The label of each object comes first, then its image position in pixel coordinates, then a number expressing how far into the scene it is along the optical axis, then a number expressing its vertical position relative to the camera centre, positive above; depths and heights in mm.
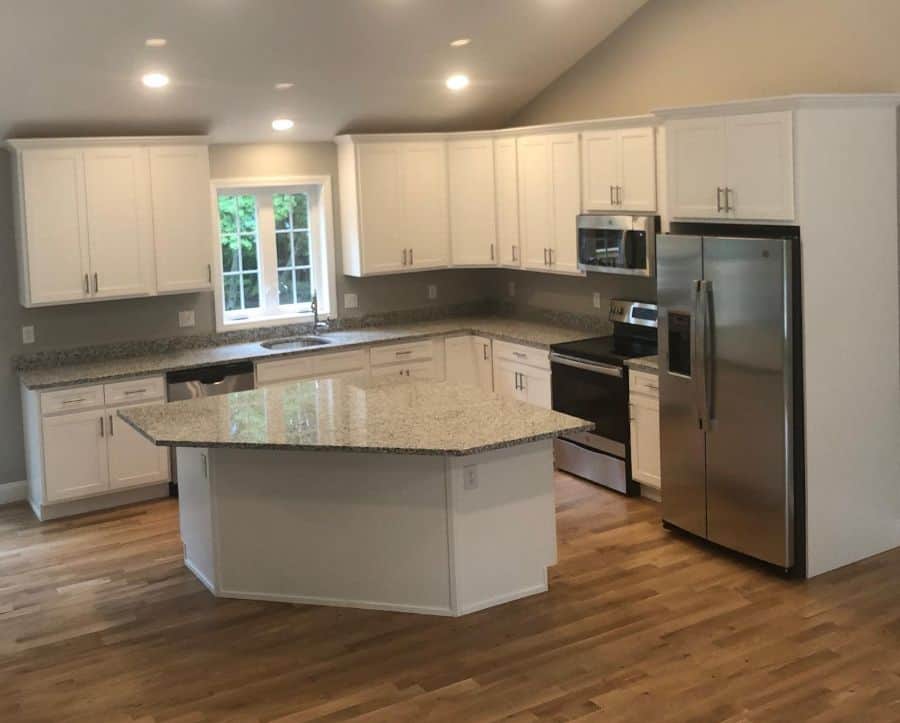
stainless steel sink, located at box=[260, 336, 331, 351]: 7664 -495
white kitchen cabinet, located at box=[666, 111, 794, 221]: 5008 +443
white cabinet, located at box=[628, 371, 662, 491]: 6293 -989
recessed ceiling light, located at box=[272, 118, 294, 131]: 7316 +1032
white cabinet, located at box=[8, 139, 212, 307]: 6613 +387
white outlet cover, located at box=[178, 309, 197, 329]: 7496 -284
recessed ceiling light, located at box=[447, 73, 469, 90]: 7270 +1273
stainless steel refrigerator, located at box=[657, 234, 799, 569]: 5090 -652
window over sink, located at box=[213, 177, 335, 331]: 7777 +176
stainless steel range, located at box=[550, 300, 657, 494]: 6582 -800
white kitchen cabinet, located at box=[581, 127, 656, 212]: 6441 +570
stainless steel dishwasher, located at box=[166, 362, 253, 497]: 6969 -684
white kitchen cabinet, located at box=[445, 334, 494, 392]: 7918 -693
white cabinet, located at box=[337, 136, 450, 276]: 7762 +476
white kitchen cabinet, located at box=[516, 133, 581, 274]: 7102 +440
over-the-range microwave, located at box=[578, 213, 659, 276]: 6523 +114
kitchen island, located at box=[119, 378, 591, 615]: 4801 -1060
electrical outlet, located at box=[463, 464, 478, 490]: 4801 -940
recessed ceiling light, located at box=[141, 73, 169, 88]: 6238 +1167
